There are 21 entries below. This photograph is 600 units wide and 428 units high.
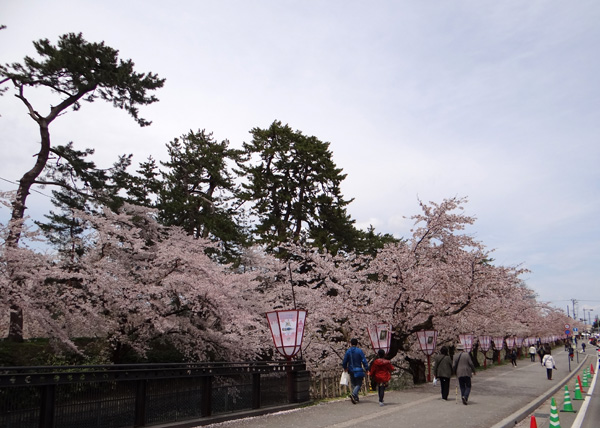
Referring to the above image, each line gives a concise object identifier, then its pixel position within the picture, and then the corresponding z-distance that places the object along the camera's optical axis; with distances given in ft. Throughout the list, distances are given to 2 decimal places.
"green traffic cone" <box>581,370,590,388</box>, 68.91
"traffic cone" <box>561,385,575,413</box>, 45.35
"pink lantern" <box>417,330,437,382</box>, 64.39
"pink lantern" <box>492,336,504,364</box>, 145.28
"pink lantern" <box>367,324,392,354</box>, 58.90
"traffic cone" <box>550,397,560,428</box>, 29.73
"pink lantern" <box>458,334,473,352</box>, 87.10
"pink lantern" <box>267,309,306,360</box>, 42.24
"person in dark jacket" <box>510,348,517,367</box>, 123.54
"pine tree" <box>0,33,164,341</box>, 68.54
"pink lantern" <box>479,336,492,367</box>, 109.67
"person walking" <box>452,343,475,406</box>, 43.32
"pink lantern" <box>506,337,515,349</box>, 160.45
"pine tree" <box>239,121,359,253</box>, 124.26
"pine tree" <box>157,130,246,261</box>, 103.50
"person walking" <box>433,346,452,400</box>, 45.96
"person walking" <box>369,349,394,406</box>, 41.39
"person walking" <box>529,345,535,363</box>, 147.23
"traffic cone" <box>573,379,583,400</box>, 55.00
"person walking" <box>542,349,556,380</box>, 77.16
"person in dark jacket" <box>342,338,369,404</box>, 41.52
